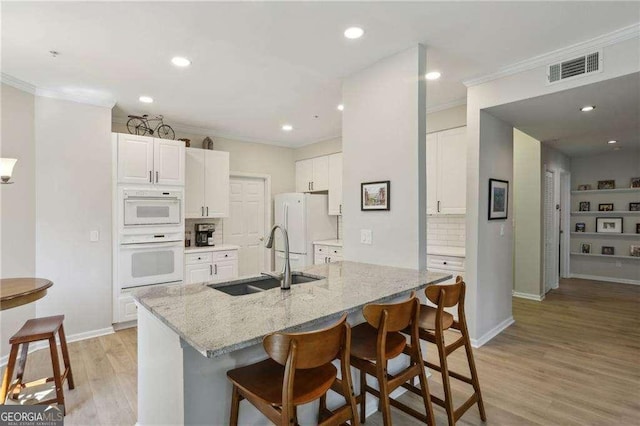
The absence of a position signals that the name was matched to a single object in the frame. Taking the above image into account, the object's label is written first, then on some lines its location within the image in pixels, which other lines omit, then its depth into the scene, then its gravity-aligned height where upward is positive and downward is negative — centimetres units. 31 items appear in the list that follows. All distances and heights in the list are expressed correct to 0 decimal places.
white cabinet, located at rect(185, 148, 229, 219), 474 +43
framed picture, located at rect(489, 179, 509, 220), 353 +17
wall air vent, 260 +119
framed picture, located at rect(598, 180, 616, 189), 622 +57
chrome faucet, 200 -36
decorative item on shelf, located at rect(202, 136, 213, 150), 507 +107
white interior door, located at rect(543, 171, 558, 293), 533 -37
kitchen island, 136 -47
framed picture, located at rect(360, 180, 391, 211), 279 +16
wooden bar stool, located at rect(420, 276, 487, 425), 194 -72
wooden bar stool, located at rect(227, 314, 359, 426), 123 -72
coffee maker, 496 -33
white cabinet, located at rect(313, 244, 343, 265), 509 -64
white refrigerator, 546 -16
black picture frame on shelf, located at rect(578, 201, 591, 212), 652 +16
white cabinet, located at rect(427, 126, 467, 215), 391 +51
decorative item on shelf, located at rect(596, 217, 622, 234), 618 -21
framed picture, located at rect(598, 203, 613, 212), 627 +13
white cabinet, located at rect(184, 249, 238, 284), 446 -73
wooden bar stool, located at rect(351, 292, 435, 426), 163 -73
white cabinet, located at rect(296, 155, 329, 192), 578 +71
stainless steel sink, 220 -50
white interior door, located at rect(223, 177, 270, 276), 557 -17
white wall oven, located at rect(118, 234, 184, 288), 390 -57
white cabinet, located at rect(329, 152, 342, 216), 551 +50
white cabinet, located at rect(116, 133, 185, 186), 391 +65
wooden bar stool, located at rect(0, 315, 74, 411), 219 -97
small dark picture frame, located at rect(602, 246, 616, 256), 624 -69
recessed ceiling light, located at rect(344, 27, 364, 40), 237 +132
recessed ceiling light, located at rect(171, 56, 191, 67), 280 +131
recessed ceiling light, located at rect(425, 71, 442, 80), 317 +135
